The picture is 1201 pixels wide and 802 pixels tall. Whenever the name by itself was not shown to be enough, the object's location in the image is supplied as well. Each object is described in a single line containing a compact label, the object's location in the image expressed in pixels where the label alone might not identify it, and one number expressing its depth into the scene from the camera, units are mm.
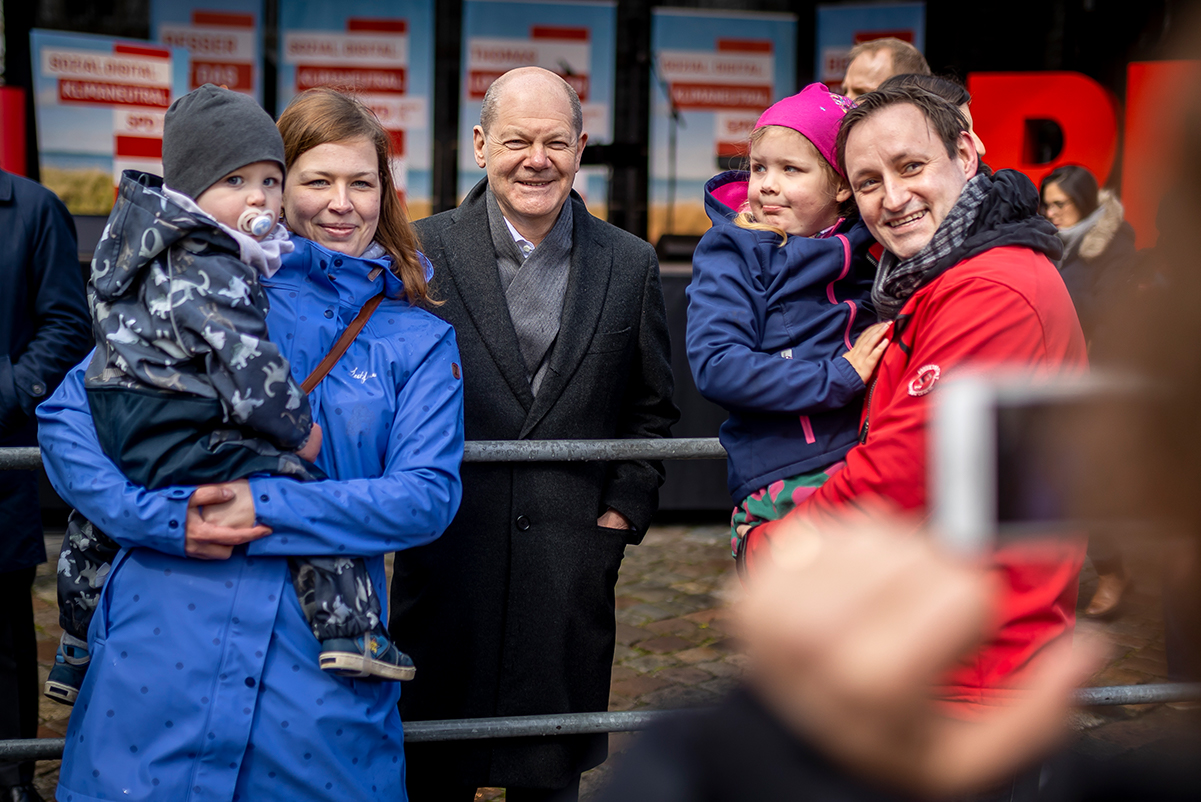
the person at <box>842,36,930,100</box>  3082
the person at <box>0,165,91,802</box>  3268
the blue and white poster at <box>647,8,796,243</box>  10547
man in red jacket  1632
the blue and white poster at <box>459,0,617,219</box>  10430
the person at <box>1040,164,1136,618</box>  5113
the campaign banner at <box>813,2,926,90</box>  10336
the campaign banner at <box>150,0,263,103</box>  9984
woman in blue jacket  1823
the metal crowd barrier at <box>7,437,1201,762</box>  2330
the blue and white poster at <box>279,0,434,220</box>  10219
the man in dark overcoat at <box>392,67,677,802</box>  2664
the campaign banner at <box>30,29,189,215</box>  9086
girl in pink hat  2049
